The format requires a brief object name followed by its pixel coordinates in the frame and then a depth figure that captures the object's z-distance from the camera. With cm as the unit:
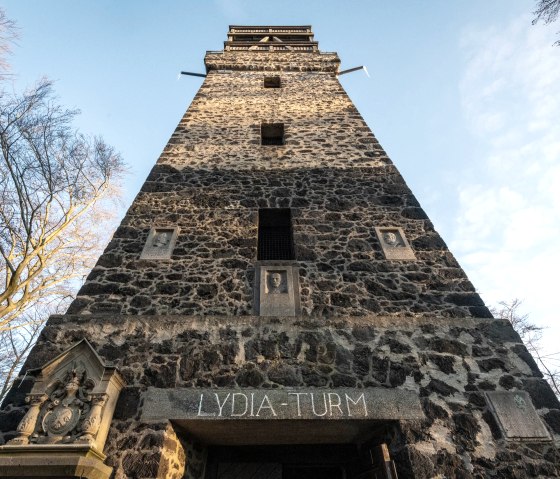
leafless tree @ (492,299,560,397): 1300
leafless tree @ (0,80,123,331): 905
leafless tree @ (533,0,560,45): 589
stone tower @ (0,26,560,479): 368
